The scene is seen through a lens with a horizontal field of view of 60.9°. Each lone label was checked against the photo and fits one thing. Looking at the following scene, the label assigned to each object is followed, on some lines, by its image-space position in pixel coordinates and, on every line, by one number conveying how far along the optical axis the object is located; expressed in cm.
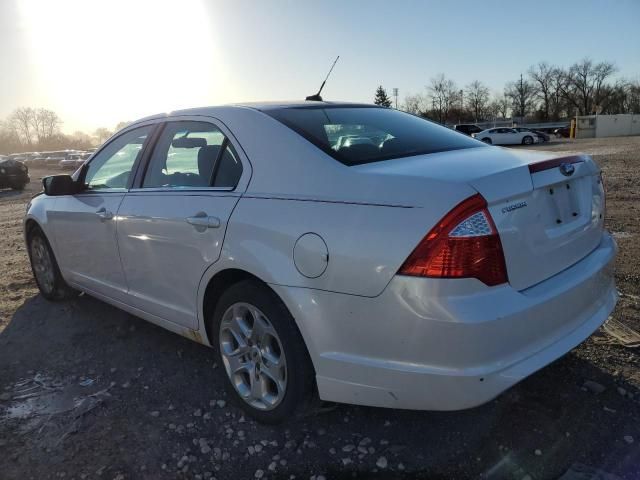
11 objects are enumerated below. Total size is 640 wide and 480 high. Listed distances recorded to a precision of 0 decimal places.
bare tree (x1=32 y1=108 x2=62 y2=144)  10332
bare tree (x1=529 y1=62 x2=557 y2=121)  8844
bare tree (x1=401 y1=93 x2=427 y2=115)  8845
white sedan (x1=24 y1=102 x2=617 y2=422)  207
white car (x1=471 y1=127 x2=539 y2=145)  4034
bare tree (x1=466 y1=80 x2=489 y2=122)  9344
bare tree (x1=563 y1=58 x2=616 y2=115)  8632
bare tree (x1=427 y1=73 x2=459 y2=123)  9307
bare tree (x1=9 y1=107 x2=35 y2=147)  10169
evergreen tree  8781
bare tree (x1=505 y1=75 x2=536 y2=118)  9050
